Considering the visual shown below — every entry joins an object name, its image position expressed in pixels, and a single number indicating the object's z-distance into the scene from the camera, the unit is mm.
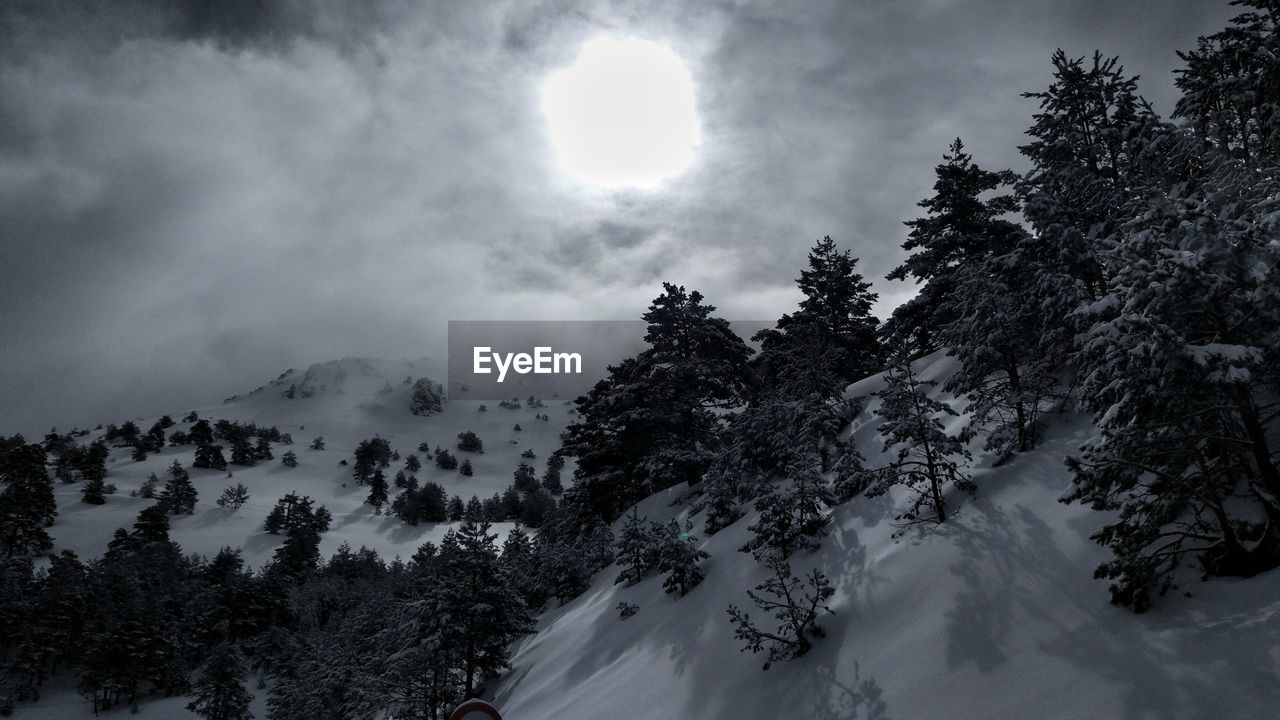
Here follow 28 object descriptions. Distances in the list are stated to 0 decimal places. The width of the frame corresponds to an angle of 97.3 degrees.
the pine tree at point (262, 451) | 139375
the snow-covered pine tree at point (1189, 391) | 7730
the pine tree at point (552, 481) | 130025
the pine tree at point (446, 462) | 148625
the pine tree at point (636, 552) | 21625
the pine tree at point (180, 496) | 95062
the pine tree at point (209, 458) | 123312
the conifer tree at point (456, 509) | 109812
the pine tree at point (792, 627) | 11812
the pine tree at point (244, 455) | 133625
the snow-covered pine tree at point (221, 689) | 39750
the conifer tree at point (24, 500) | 72688
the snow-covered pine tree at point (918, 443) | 13297
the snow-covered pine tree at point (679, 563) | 18109
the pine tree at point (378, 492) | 118562
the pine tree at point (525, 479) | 123838
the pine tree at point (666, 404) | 31672
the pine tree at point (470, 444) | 168875
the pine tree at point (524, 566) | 35562
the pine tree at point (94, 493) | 92750
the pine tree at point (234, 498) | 104250
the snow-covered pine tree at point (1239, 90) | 13758
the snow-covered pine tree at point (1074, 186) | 14461
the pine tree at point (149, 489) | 98500
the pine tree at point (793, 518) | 15172
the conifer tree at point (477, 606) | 21766
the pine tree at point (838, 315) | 33812
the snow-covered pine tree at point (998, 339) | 14320
